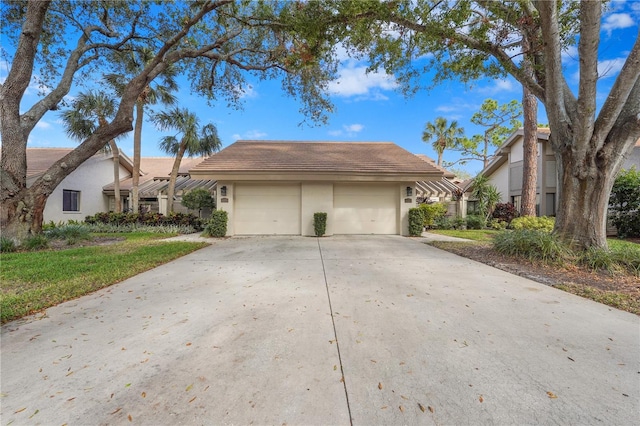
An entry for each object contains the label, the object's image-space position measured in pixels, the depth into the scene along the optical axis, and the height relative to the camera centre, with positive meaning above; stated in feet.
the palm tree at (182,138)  51.39 +13.31
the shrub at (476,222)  52.49 -2.36
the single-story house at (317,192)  38.29 +2.40
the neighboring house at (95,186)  53.93 +4.10
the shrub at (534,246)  20.22 -2.86
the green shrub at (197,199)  48.65 +1.26
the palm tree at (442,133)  92.58 +26.73
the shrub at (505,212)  53.78 -0.36
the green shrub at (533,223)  41.27 -1.88
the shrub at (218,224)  37.83 -2.49
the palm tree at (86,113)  47.98 +16.56
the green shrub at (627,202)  40.40 +1.52
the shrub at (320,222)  38.88 -2.07
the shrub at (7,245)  26.35 -4.12
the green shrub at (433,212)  44.35 -0.46
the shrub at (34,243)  27.45 -4.00
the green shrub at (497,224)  50.54 -2.63
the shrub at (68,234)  31.42 -3.55
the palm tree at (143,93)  43.29 +21.27
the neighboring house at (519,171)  53.11 +8.88
